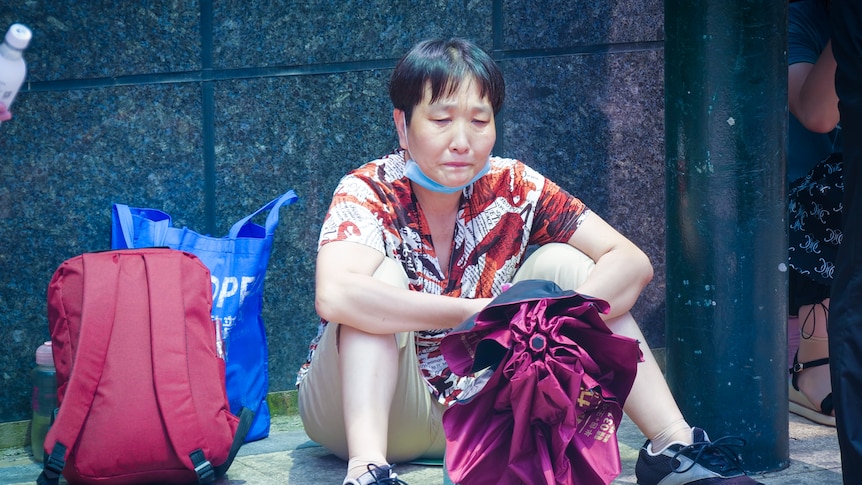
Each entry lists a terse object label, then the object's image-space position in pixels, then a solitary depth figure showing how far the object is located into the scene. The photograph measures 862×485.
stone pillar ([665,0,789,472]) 5.43
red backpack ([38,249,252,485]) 5.32
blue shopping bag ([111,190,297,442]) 6.41
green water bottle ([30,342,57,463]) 6.36
